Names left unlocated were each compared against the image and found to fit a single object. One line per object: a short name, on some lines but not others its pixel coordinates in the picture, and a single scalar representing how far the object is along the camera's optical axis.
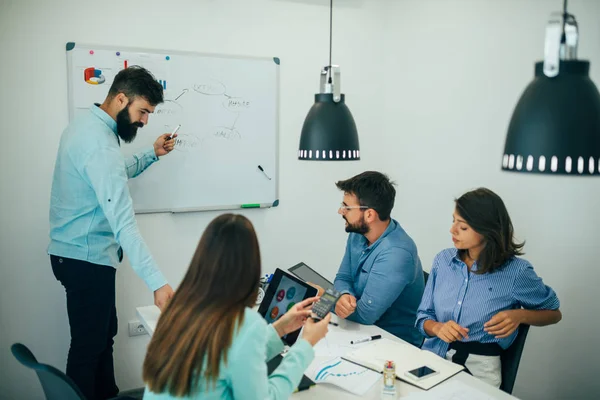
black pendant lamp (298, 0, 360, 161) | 2.21
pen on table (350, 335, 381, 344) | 2.10
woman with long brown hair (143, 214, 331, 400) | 1.25
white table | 1.67
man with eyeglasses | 2.31
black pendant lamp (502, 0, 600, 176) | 1.14
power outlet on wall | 3.16
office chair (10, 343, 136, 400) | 1.43
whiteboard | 2.95
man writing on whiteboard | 2.34
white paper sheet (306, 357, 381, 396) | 1.73
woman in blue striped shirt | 1.99
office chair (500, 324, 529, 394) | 1.98
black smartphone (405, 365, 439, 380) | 1.76
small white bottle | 1.62
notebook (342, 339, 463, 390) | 1.77
